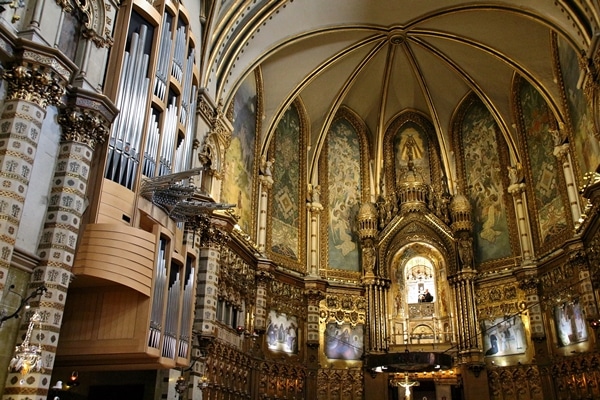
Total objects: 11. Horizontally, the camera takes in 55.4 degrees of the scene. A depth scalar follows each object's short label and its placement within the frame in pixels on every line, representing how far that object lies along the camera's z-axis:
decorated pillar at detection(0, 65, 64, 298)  9.00
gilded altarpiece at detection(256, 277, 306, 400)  21.31
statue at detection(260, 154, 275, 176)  23.98
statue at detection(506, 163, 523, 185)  24.55
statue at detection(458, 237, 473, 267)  24.39
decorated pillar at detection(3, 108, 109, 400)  9.46
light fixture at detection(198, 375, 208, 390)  15.96
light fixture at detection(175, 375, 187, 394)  14.41
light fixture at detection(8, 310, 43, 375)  8.76
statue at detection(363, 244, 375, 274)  25.30
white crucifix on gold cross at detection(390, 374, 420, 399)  22.03
